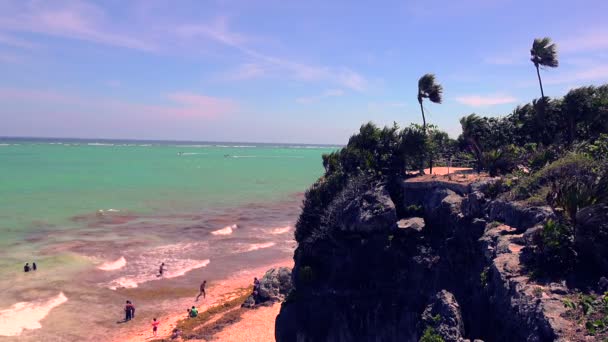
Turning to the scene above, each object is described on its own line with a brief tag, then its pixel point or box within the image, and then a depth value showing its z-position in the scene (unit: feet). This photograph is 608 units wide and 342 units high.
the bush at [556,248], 41.42
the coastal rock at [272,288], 99.71
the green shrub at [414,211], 71.82
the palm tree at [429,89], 91.35
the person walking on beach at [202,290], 105.60
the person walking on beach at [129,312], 92.22
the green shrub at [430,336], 45.06
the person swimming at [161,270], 117.29
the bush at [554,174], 56.59
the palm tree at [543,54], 89.66
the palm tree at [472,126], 93.35
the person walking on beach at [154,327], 85.15
